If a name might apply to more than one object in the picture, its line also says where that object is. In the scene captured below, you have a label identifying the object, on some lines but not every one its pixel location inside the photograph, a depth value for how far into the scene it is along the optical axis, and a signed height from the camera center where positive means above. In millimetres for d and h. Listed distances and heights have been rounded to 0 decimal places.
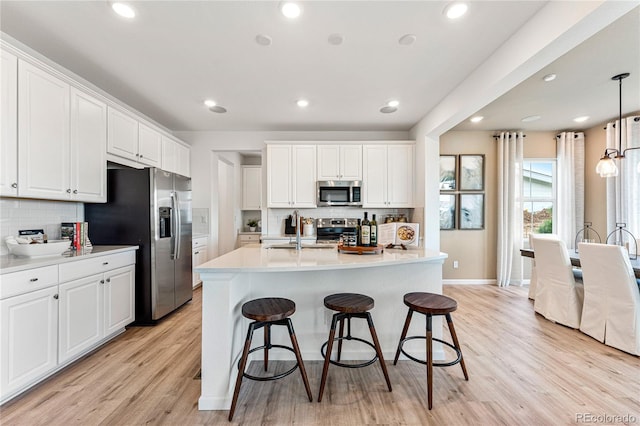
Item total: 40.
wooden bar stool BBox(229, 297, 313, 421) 1647 -636
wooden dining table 2344 -482
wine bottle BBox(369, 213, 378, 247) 2285 -153
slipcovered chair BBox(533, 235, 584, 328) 2920 -799
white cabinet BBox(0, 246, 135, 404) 1729 -762
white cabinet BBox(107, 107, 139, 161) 2912 +880
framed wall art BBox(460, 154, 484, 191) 4695 +708
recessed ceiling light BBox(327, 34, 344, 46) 2129 +1375
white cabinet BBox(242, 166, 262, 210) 6492 +633
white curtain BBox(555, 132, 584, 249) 4555 +473
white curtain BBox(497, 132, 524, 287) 4535 +206
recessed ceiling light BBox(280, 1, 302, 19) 1792 +1365
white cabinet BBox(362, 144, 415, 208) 4402 +666
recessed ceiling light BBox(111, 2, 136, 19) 1810 +1373
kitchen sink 2707 -328
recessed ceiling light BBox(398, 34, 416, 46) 2131 +1376
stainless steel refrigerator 2943 -98
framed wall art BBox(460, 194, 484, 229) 4715 +25
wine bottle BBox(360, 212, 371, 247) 2273 -160
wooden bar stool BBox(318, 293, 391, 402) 1791 -657
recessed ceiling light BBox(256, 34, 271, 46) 2136 +1377
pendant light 3088 +530
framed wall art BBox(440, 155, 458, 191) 4707 +695
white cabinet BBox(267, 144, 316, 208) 4367 +647
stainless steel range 4578 -224
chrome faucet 2488 -262
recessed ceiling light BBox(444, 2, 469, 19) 1797 +1363
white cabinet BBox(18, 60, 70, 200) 2033 +632
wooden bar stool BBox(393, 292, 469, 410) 1766 -647
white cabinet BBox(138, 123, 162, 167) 3373 +872
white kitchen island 2238 -633
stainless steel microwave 4363 +329
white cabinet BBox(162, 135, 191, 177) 3869 +861
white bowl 2080 -269
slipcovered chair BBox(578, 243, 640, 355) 2395 -780
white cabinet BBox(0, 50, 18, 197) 1900 +631
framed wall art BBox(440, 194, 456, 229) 4719 +25
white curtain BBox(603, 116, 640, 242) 3801 +452
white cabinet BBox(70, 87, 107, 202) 2479 +633
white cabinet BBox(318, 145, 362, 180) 4383 +823
